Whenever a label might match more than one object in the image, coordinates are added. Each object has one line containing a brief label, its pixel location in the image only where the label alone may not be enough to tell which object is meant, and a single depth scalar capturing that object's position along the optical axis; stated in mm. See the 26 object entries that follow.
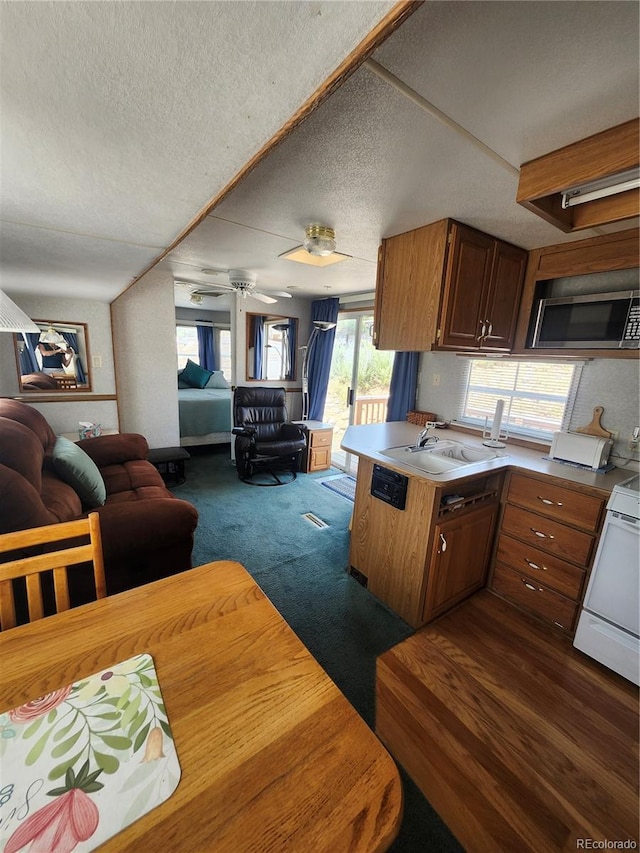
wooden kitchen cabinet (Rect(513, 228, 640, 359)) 1835
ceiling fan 3283
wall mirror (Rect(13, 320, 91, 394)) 3510
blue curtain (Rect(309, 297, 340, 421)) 4691
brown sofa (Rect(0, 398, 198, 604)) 1341
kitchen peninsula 1849
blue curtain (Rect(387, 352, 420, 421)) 3246
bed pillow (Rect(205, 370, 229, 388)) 6234
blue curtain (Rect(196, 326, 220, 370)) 7004
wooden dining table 532
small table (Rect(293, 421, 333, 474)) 4375
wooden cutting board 2134
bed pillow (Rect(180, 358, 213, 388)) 6191
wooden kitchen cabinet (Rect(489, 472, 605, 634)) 1834
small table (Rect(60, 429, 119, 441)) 3608
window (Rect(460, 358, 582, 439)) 2363
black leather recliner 3984
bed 4945
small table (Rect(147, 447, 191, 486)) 3718
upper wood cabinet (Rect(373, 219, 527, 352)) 1871
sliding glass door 4203
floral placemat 525
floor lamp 4805
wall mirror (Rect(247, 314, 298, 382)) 4797
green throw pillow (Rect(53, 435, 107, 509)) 2090
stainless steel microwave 1887
